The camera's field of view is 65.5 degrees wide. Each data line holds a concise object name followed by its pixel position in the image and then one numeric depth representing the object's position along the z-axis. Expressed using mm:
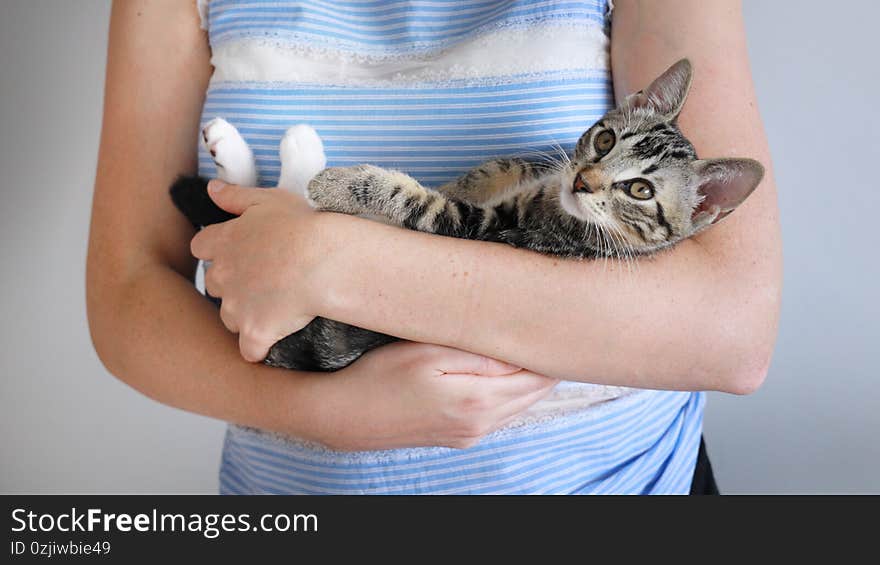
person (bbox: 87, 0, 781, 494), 831
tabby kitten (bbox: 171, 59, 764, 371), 912
